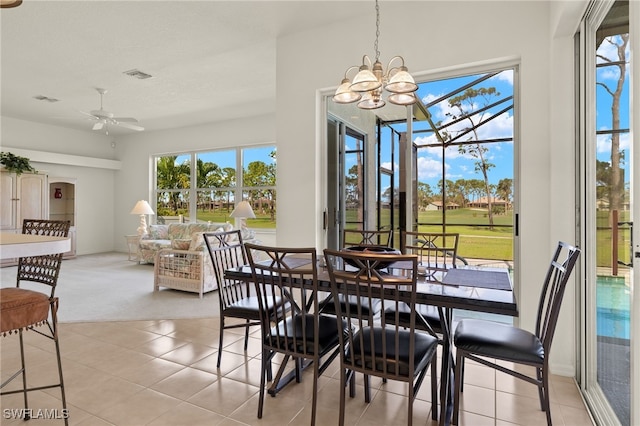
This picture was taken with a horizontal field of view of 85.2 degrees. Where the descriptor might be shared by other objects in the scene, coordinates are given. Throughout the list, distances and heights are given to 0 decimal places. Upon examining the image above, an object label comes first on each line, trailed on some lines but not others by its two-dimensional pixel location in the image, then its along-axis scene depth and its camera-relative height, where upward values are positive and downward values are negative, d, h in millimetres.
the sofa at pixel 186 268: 4555 -749
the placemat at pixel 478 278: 1840 -384
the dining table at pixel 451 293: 1596 -400
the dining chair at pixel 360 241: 2562 -289
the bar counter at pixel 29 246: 1411 -145
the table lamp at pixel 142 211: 7367 +26
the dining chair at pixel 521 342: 1690 -692
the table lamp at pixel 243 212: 5812 -3
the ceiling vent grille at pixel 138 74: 4655 +1891
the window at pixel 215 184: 7148 +613
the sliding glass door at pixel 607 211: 1749 -4
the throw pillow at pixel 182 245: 4867 -461
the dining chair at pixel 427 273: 2058 -381
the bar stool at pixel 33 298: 1596 -411
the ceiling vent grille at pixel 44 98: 5762 +1916
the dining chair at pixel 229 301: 2379 -653
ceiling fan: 5025 +1409
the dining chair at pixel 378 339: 1576 -657
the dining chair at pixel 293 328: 1801 -672
